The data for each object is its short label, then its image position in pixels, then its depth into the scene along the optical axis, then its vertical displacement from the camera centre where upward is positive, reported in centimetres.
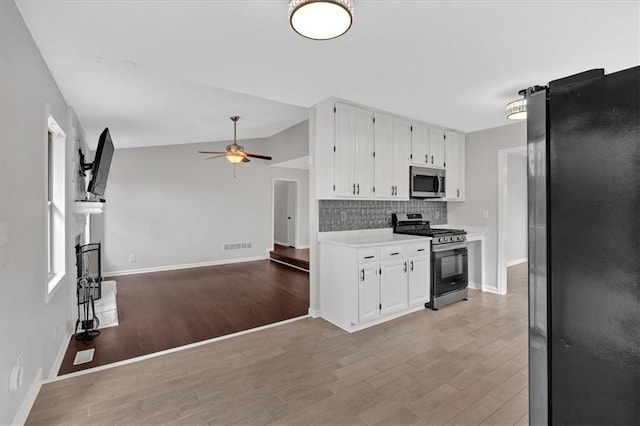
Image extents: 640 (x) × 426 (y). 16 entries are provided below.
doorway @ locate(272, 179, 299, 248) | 855 +5
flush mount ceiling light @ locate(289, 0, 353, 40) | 158 +105
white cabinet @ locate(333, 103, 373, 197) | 356 +75
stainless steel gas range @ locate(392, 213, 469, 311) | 391 -64
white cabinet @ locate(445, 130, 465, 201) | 485 +77
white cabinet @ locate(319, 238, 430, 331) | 323 -76
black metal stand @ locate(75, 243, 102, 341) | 325 -84
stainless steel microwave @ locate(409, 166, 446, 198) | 433 +46
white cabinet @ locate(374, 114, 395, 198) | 391 +75
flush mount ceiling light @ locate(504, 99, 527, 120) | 329 +112
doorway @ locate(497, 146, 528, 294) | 667 +8
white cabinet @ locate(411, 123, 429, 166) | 433 +99
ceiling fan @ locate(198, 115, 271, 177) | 517 +103
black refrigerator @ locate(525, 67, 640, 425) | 70 -9
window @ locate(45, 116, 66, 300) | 286 +13
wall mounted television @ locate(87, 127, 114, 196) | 322 +55
